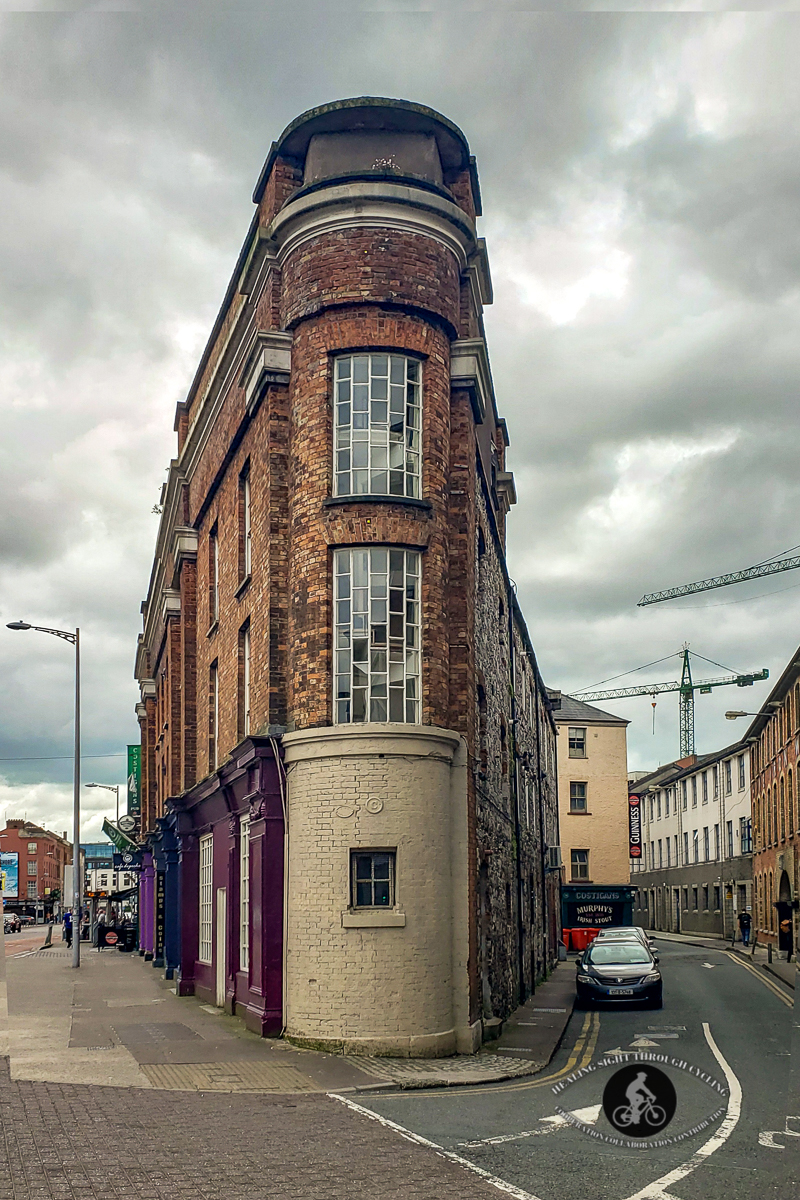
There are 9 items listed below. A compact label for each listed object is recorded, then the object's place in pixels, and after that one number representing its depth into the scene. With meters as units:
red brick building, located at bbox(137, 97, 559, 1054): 16.58
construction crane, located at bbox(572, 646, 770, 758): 149.88
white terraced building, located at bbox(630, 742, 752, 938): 64.19
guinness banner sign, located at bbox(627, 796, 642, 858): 67.81
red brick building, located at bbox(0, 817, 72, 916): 191.50
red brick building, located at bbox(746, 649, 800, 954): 46.78
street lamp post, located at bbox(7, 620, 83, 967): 35.53
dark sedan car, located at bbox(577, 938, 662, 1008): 24.31
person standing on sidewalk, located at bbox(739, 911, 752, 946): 54.09
